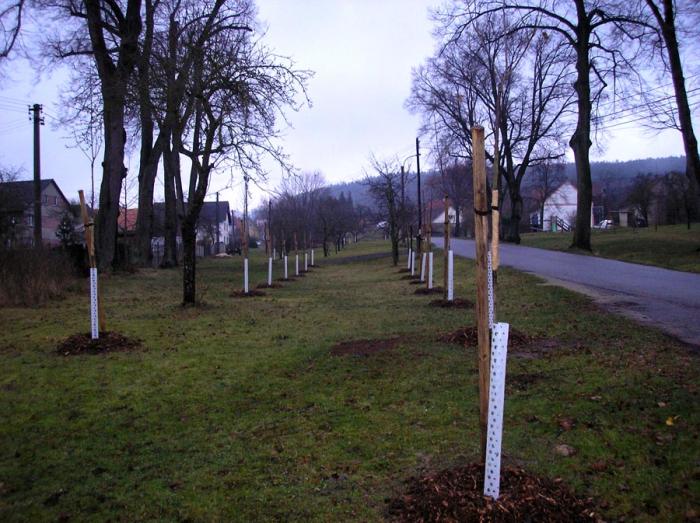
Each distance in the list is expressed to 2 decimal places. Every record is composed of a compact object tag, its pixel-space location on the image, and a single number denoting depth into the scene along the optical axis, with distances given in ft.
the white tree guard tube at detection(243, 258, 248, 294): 54.13
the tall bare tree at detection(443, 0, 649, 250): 88.00
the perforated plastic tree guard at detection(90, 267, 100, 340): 27.66
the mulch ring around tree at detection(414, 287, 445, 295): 49.68
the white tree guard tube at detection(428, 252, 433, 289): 49.10
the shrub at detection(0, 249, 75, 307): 43.96
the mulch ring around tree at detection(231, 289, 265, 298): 53.78
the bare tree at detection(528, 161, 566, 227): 273.17
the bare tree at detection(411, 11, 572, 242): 130.15
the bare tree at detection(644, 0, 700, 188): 70.28
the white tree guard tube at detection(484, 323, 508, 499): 10.44
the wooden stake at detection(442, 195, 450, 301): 38.37
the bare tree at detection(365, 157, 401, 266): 108.53
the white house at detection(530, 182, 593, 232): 317.63
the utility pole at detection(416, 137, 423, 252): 126.62
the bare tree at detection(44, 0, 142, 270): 67.10
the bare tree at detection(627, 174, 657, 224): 175.52
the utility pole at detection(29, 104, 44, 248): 100.37
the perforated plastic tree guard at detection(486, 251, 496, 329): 18.25
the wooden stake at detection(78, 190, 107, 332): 27.84
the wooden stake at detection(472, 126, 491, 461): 11.57
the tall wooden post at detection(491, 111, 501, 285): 17.14
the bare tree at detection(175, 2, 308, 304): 40.47
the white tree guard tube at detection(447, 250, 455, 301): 38.04
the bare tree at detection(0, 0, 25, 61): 64.54
